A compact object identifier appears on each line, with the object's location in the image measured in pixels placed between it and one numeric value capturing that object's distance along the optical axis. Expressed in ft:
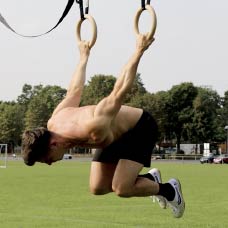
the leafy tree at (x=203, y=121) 325.42
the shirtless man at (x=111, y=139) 22.82
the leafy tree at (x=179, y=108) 330.34
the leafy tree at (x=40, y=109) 326.65
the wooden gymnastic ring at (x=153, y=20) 23.33
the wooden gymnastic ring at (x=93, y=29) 25.63
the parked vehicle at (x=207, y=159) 218.59
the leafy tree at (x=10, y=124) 351.05
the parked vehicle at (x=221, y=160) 217.77
